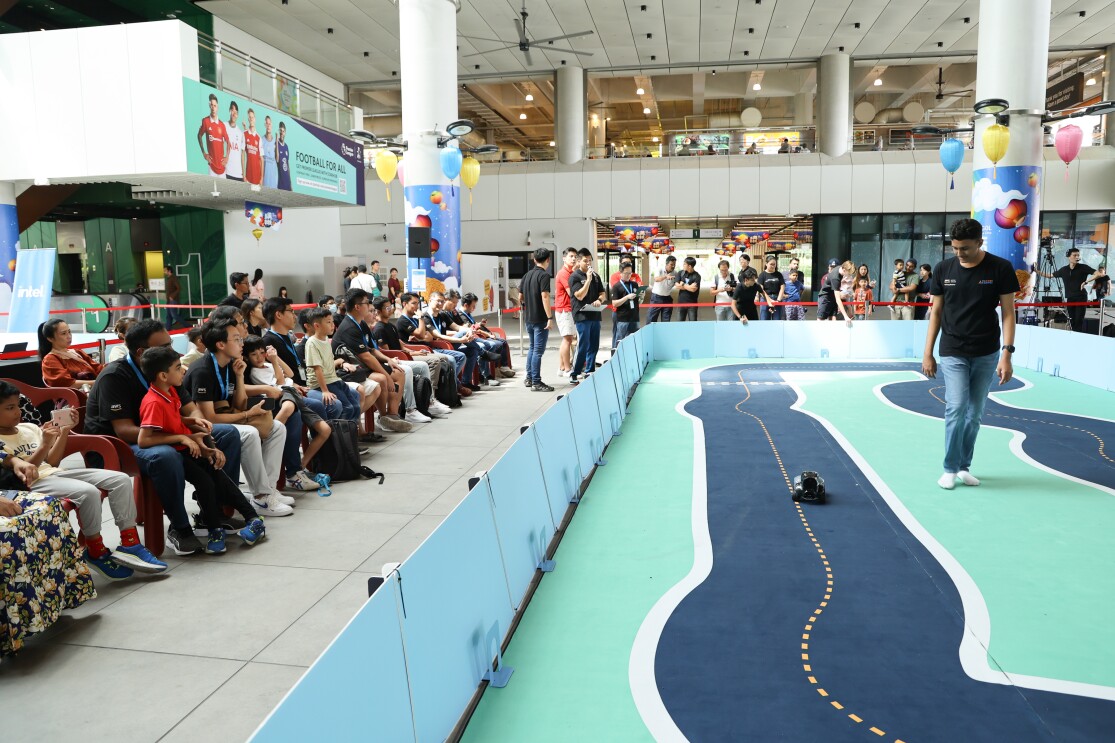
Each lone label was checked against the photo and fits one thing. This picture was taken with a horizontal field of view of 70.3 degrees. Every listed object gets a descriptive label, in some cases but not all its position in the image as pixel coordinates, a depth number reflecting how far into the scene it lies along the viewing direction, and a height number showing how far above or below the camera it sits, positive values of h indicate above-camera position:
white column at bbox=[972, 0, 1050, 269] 12.91 +2.83
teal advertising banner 13.08 +2.75
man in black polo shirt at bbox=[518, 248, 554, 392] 10.29 -0.30
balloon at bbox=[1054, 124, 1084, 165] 15.07 +2.86
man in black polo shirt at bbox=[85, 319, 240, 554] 4.36 -0.76
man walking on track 5.42 -0.27
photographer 14.59 +0.21
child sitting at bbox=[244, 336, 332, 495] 5.73 -0.83
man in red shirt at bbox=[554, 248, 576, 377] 10.97 -0.24
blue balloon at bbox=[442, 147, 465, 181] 13.38 +2.20
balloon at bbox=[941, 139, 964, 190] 15.07 +2.61
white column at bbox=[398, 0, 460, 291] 13.65 +3.09
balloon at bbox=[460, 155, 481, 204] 15.10 +2.31
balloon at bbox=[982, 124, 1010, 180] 12.87 +2.41
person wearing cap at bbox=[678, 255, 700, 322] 15.27 +0.13
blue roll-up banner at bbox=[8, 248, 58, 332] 10.53 +0.05
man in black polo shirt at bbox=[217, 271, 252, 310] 9.41 +0.07
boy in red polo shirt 4.39 -0.85
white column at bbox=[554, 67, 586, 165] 24.77 +5.54
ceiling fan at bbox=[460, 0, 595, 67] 16.72 +5.31
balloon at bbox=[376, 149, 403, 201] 14.28 +2.29
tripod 20.88 +0.49
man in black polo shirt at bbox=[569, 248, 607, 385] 10.71 -0.16
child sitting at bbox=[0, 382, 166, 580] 3.86 -0.96
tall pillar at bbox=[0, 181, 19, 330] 13.61 +0.91
